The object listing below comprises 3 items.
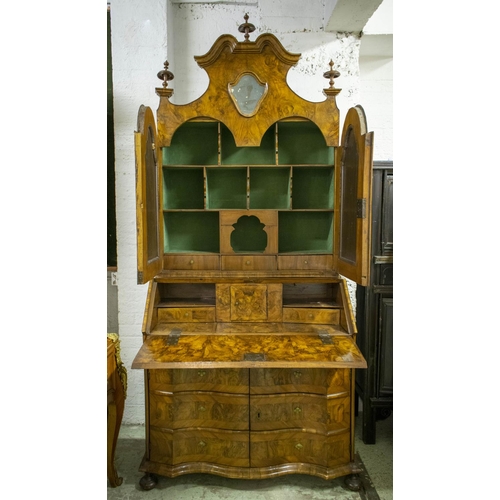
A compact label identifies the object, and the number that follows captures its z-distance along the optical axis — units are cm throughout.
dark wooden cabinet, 227
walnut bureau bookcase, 184
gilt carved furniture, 193
